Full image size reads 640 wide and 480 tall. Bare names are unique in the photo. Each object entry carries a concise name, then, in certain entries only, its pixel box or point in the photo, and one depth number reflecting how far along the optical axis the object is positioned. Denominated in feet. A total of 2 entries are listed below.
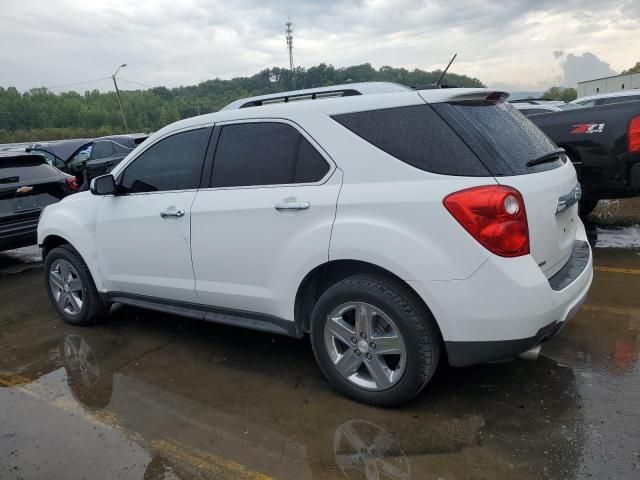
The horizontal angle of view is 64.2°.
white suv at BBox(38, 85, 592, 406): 8.24
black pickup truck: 16.60
